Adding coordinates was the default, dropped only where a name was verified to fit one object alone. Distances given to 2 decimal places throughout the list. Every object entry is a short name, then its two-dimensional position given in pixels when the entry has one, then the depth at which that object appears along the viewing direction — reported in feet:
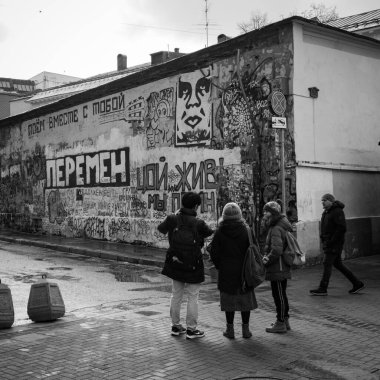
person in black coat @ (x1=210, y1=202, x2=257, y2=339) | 21.48
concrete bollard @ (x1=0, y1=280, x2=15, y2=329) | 23.24
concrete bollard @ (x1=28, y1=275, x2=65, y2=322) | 24.62
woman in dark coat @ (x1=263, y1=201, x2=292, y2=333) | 22.77
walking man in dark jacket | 30.76
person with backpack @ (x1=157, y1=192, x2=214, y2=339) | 22.00
